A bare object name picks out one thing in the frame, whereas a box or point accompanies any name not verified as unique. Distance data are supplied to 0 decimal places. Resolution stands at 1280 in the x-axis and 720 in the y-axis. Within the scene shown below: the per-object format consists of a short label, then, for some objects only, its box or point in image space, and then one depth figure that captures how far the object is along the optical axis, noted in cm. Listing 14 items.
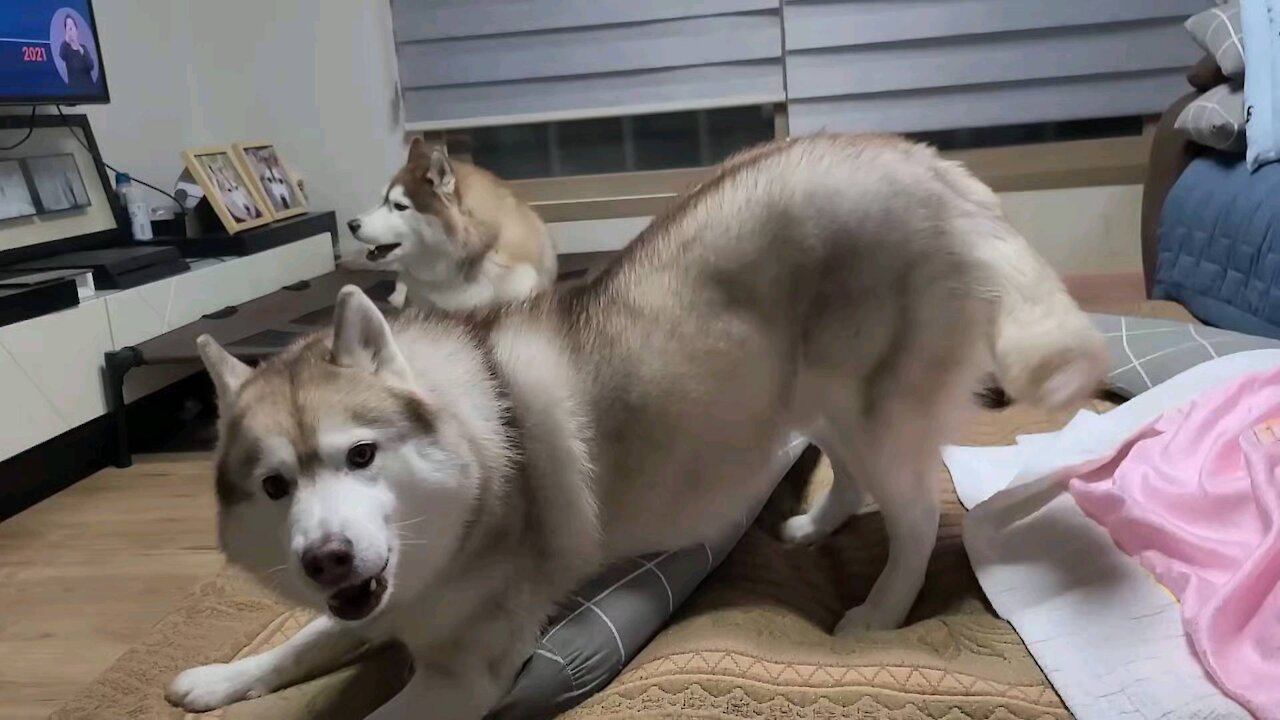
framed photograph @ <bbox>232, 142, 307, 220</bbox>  388
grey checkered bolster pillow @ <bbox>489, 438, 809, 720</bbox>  134
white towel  121
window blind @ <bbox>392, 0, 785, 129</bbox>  392
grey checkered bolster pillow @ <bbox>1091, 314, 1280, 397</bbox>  212
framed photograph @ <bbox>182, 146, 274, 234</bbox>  358
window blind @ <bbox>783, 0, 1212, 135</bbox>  372
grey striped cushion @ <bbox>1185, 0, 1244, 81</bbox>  271
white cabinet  261
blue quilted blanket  240
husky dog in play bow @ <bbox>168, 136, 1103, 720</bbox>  128
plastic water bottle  347
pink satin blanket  119
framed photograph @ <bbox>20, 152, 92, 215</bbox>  315
